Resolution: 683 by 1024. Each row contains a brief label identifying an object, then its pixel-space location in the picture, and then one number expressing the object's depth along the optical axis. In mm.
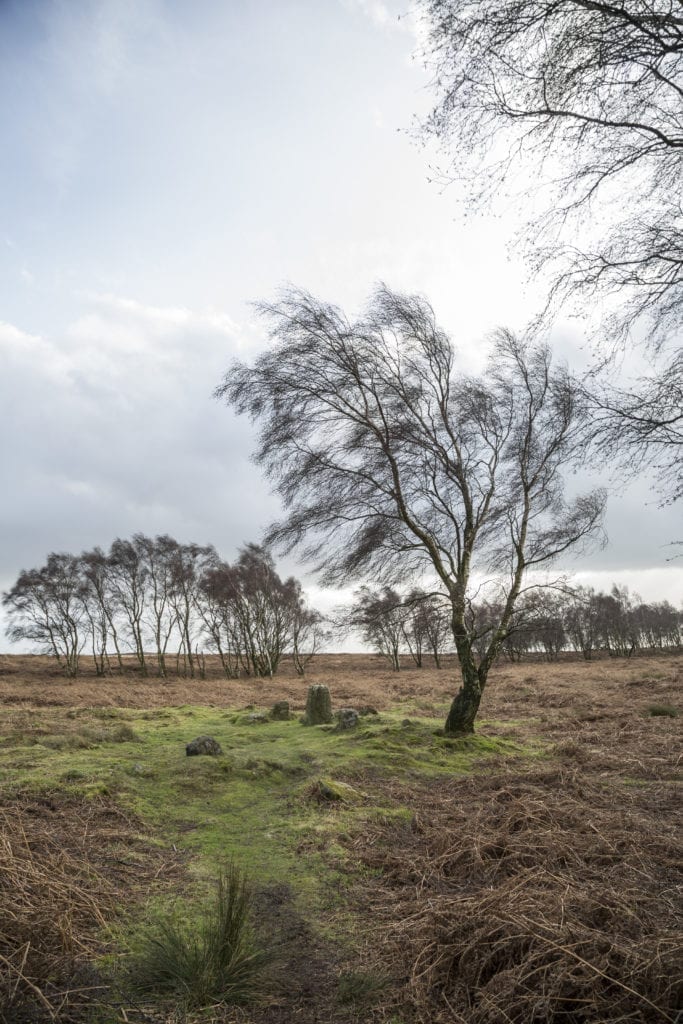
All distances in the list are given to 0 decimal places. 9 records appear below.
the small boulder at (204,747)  10219
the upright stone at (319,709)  14148
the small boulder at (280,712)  16125
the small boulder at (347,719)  12648
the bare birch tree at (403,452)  11898
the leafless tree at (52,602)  42875
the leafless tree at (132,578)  43188
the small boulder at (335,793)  7539
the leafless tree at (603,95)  4707
